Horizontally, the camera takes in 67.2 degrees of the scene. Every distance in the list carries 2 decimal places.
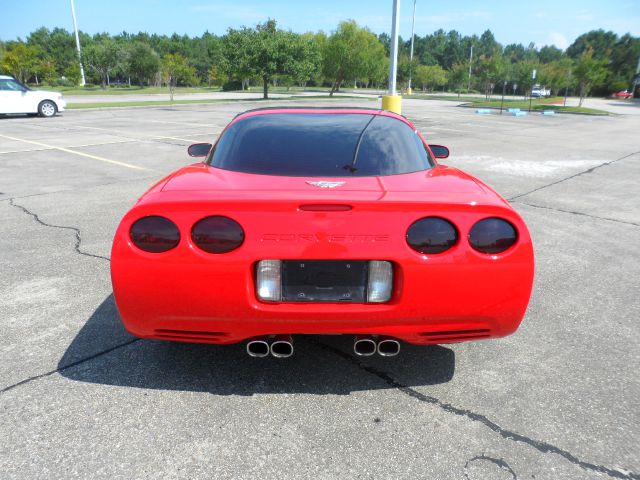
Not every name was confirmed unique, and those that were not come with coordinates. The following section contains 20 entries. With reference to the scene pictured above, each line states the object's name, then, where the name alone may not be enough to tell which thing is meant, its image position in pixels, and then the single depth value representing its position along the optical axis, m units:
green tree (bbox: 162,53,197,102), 47.41
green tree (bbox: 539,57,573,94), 41.62
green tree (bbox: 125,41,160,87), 69.06
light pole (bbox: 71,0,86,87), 48.97
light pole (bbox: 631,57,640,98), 60.91
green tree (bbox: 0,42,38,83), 49.69
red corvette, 2.11
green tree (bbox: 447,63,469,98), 69.38
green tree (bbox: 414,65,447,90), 74.69
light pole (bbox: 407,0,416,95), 58.34
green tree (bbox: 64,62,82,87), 59.75
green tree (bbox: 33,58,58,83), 57.56
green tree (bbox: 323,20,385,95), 54.16
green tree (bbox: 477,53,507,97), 51.69
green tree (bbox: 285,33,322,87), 39.84
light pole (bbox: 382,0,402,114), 14.86
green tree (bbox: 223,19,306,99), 38.28
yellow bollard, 15.21
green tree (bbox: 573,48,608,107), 32.59
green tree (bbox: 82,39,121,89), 59.84
